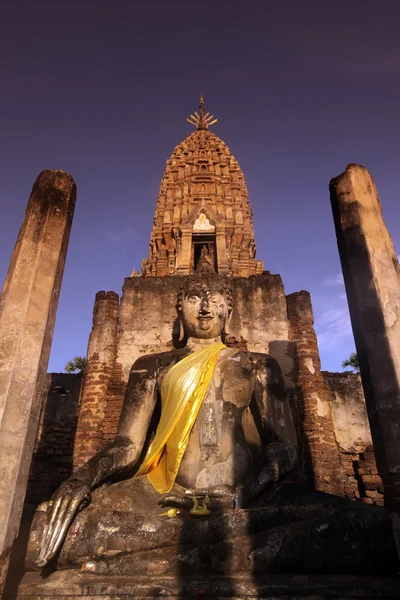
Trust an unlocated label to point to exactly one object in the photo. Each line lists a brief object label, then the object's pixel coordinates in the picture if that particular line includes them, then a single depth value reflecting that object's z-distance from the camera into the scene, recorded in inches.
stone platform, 109.7
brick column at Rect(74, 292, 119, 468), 288.7
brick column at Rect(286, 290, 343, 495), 279.7
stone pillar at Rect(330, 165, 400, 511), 123.7
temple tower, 625.9
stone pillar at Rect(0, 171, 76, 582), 123.6
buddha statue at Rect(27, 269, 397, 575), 125.7
